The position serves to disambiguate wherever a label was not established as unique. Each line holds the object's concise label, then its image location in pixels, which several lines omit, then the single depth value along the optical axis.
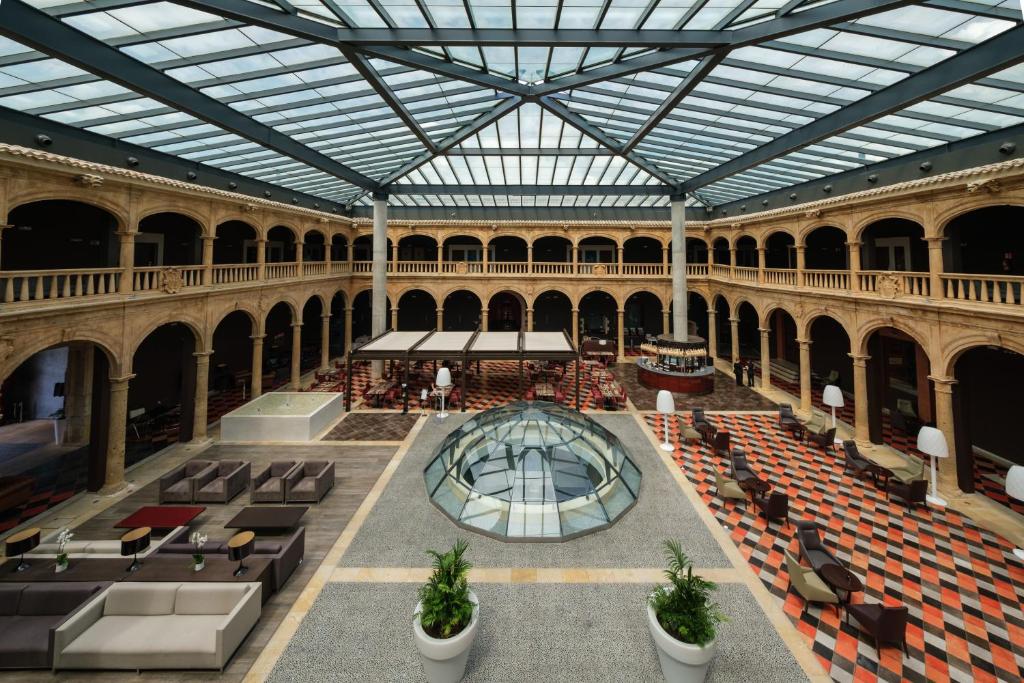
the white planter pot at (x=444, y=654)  5.56
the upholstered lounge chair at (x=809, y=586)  7.12
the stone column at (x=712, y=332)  25.66
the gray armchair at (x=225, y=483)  10.53
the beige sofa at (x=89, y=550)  7.84
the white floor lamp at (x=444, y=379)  15.92
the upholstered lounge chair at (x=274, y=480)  10.48
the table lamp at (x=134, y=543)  7.51
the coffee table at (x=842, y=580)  7.14
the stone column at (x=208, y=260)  15.16
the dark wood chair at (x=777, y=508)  9.62
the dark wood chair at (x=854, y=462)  11.82
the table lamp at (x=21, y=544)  7.45
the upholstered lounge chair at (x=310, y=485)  10.51
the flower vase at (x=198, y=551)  7.21
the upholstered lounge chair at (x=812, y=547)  8.06
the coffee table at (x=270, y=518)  9.02
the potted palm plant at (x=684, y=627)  5.51
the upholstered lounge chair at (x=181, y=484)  10.51
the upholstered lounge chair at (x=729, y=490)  10.48
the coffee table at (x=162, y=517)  9.11
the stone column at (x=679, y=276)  23.59
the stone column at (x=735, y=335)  23.47
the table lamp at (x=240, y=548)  7.24
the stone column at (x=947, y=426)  11.34
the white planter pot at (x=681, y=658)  5.49
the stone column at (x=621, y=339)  26.59
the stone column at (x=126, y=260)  12.02
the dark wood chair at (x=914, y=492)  10.42
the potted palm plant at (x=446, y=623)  5.60
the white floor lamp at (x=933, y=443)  10.15
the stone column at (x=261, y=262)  17.97
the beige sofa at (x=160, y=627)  6.01
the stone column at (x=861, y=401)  14.55
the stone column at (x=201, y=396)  14.83
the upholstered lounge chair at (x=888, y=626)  6.30
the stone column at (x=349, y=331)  24.44
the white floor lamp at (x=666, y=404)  13.35
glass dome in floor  9.50
